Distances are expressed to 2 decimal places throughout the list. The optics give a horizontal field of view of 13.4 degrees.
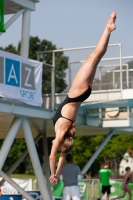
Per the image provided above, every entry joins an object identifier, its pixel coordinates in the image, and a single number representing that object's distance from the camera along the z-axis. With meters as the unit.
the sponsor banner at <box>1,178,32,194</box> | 29.31
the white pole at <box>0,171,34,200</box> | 17.92
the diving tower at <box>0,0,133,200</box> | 17.27
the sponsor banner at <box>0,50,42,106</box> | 15.96
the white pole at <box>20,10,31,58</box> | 18.98
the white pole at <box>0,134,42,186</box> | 21.76
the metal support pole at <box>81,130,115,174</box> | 22.64
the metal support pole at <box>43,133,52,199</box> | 22.73
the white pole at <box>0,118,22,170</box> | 17.09
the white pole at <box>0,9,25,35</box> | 18.30
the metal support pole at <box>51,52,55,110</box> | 18.34
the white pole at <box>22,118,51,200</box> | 18.06
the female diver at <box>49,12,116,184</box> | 7.55
